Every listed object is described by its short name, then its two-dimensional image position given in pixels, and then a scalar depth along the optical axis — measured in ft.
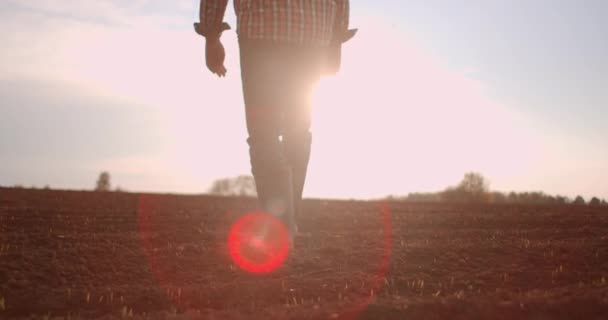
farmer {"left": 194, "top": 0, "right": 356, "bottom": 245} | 10.73
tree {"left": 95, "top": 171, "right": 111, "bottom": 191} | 151.46
